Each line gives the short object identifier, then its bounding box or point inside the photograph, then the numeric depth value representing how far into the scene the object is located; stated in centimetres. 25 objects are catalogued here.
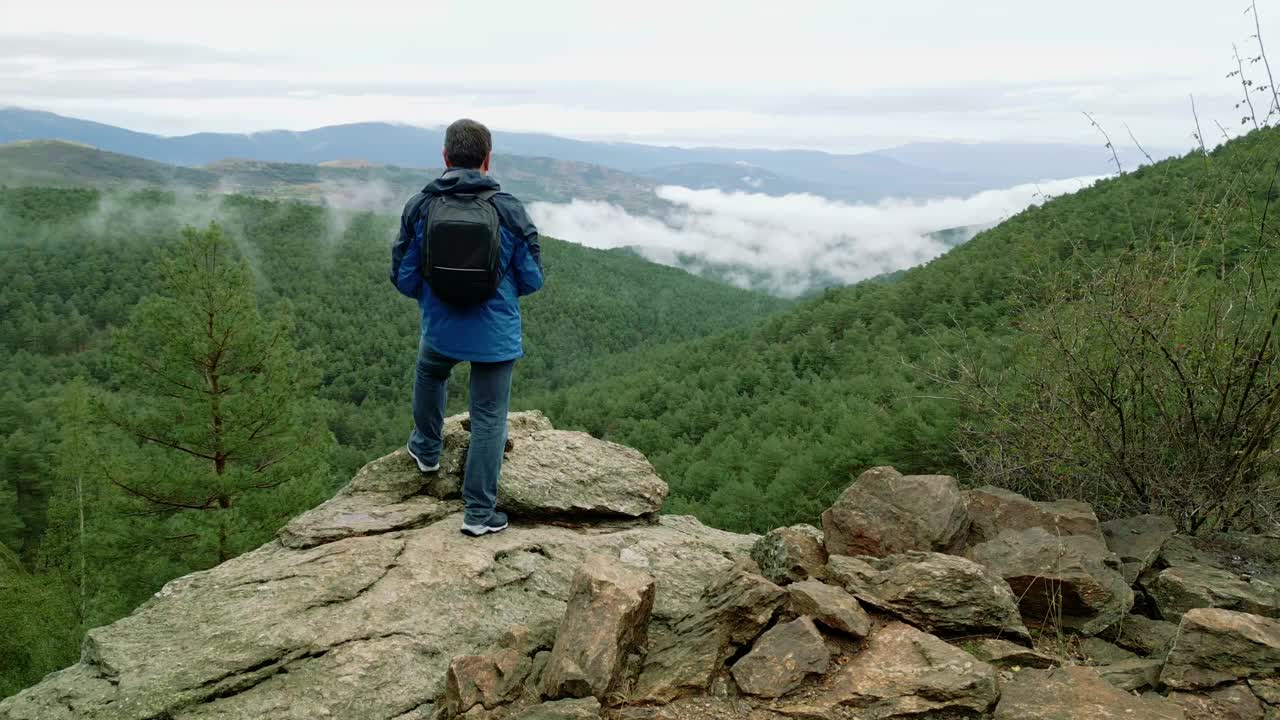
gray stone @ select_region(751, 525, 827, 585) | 431
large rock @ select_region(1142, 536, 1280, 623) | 390
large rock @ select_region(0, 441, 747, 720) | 339
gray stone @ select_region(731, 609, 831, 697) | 330
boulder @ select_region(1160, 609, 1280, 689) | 320
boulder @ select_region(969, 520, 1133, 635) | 386
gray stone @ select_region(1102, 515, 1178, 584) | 433
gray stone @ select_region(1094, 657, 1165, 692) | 329
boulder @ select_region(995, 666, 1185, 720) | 290
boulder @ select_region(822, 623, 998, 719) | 310
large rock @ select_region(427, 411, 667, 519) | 552
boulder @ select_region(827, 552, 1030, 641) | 371
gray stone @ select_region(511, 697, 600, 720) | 303
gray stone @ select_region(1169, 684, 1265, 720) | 305
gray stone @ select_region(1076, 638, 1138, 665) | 365
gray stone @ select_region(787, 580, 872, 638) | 358
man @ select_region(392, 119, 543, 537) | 423
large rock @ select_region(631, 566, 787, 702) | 338
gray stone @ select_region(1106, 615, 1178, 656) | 373
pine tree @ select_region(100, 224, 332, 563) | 1283
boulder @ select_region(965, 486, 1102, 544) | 470
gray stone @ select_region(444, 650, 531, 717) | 331
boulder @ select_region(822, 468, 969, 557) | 451
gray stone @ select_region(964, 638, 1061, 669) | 347
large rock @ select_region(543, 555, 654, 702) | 326
